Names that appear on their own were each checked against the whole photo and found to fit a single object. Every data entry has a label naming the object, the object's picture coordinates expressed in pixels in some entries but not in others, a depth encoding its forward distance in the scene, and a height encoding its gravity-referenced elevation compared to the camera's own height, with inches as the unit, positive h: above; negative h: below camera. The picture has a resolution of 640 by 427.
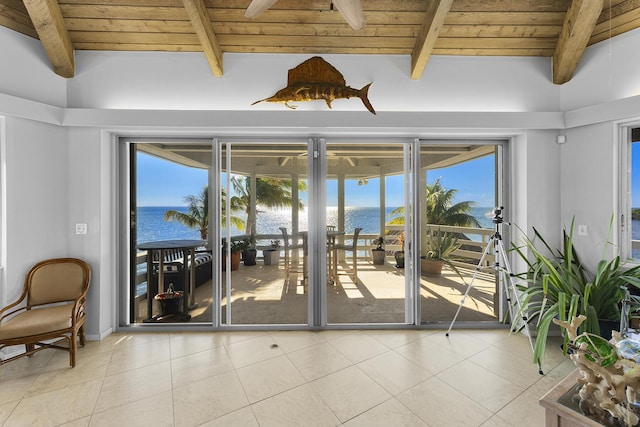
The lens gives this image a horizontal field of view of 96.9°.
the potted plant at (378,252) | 129.4 -17.9
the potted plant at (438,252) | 129.0 -18.1
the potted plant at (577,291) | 91.4 -27.9
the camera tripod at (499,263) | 112.3 -21.5
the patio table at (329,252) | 127.1 -17.6
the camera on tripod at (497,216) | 113.0 -1.6
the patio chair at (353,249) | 128.1 -16.3
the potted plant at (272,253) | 127.3 -17.8
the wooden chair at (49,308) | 90.3 -33.6
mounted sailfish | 114.5 +51.5
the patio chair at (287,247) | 127.1 -15.2
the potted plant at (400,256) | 129.0 -19.8
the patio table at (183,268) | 124.6 -24.1
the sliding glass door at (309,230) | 125.5 -7.6
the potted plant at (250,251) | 126.8 -16.8
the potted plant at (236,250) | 126.6 -16.3
